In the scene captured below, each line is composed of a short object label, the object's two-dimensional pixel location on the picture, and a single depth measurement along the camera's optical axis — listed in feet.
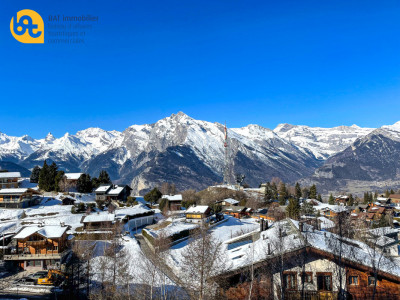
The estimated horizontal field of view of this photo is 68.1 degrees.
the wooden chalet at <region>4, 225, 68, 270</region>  174.09
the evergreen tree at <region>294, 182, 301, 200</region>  468.91
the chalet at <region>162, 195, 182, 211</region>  348.18
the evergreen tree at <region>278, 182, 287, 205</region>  465.67
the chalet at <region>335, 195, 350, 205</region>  523.29
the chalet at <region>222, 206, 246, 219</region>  372.54
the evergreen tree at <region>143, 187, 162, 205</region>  383.45
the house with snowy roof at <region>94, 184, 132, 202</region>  334.44
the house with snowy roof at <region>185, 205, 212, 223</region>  284.08
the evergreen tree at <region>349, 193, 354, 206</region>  493.64
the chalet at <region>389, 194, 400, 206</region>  543.27
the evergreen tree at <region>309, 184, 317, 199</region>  521.65
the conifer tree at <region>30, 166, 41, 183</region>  391.04
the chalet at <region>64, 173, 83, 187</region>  345.51
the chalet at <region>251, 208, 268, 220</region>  358.41
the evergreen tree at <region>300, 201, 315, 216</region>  347.63
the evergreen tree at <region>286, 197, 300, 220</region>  325.32
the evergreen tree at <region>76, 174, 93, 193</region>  343.09
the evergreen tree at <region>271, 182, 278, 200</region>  496.72
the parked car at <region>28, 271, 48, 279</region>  153.17
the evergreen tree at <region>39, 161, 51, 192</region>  322.75
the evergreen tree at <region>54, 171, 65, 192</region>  320.72
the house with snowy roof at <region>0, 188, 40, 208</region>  272.10
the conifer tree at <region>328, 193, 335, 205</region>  501.27
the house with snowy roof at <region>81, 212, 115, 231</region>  221.66
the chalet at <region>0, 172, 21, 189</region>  324.60
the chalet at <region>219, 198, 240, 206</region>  432.21
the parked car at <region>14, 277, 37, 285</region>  144.87
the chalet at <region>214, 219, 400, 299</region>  80.33
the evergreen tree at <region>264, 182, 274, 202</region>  474.94
